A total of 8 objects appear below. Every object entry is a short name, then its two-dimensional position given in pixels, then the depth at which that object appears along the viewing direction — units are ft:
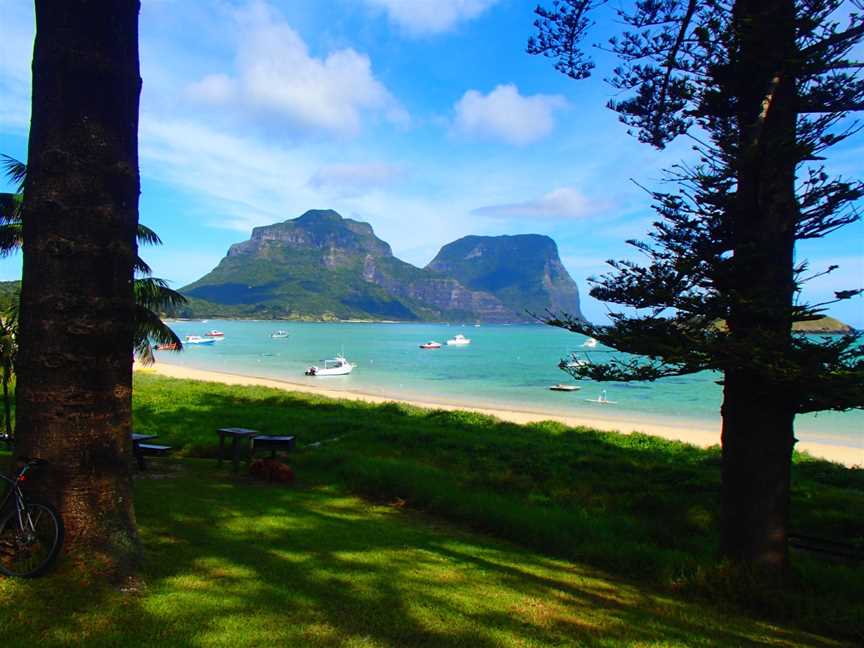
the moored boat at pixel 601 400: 114.50
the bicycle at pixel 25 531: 11.93
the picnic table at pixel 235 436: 28.96
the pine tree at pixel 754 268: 15.79
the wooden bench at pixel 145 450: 26.55
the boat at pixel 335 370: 152.10
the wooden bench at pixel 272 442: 29.86
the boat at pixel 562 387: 136.89
